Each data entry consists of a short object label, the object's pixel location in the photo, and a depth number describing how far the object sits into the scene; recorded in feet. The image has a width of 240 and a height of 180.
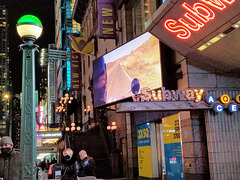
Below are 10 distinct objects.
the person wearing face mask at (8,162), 21.50
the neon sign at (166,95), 42.09
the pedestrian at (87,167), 31.32
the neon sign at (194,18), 32.68
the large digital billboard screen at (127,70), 56.29
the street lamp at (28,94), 20.29
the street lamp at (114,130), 80.23
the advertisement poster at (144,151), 61.16
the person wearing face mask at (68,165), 29.35
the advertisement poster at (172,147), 48.83
